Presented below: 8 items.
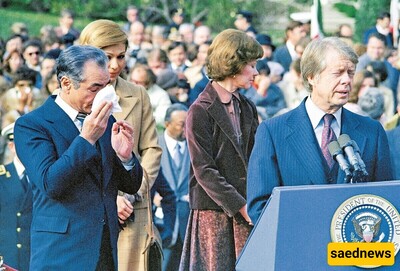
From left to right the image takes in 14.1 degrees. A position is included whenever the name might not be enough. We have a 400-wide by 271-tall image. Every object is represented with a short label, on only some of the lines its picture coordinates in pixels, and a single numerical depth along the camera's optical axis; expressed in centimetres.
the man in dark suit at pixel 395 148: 1063
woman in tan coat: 941
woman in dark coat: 977
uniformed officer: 1215
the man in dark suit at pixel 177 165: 1395
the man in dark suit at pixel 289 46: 2327
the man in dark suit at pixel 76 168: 780
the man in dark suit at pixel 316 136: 761
